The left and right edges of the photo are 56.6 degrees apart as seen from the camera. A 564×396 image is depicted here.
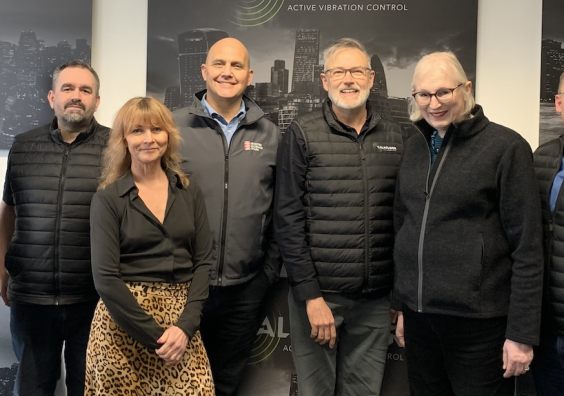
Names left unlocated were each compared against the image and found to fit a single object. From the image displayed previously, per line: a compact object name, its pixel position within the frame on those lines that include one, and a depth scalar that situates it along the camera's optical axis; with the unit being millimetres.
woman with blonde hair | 1801
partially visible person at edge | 1727
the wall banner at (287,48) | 2648
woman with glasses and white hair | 1678
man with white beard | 2107
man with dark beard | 2201
